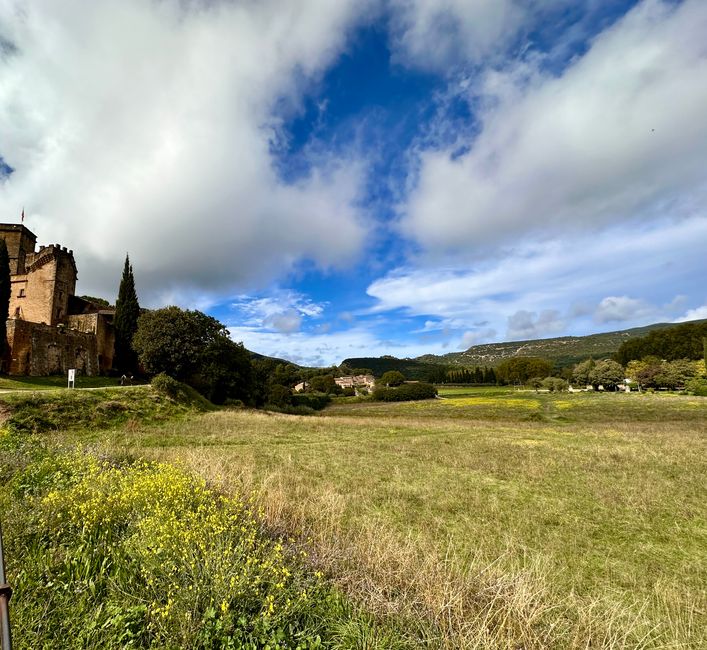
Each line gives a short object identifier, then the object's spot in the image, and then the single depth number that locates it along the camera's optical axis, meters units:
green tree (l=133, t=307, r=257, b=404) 37.19
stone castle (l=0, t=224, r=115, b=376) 33.69
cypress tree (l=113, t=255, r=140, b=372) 44.78
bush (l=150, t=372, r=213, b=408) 29.44
